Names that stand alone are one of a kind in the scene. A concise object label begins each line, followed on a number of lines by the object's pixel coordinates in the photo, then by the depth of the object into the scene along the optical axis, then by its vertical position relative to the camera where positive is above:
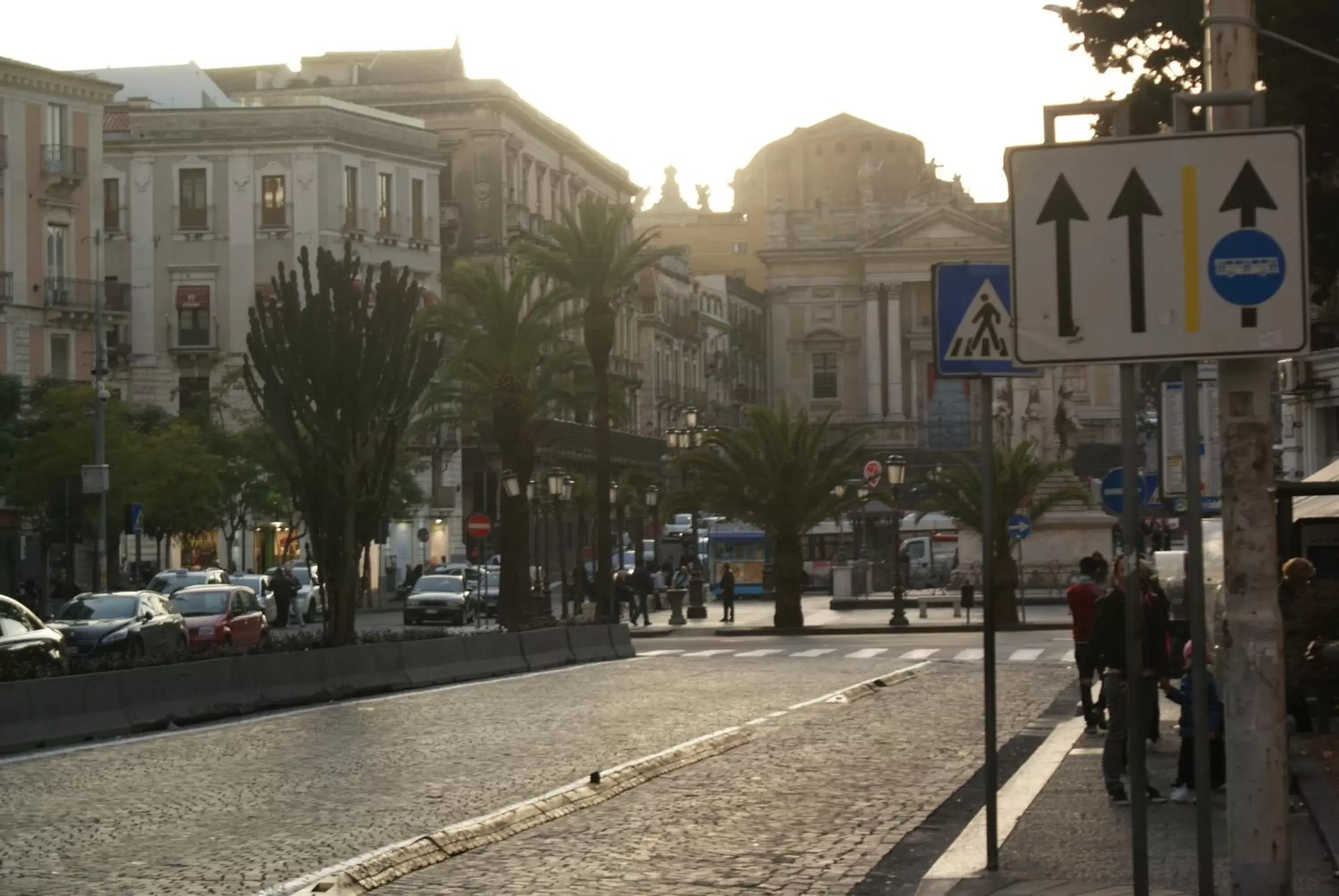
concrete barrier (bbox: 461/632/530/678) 31.92 -1.44
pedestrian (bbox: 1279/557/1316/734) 17.97 -0.69
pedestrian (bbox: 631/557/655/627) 57.34 -0.84
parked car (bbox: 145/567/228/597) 50.38 -0.46
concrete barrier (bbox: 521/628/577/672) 34.41 -1.45
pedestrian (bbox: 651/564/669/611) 67.25 -1.07
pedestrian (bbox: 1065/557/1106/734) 20.75 -0.61
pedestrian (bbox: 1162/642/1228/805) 14.13 -1.28
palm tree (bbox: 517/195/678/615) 51.41 +6.45
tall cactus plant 32.12 +2.27
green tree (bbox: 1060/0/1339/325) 23.53 +5.13
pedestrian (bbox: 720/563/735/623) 56.81 -1.07
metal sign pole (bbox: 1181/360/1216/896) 7.34 -0.35
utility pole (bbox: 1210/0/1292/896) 7.69 -0.25
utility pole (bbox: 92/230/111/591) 49.52 +3.00
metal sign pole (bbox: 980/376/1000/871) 10.95 -0.34
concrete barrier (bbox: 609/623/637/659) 38.28 -1.50
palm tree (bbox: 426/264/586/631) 49.94 +4.17
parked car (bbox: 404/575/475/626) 56.34 -1.24
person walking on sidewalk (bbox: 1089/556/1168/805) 14.63 -0.82
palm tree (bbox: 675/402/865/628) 53.22 +1.70
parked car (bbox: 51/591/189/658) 32.38 -0.94
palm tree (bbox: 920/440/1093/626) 53.03 +1.32
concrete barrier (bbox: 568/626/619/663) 36.47 -1.46
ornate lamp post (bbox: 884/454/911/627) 51.72 +0.92
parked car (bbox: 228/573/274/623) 53.47 -0.70
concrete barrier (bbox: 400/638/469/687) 29.70 -1.40
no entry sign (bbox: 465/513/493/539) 58.94 +0.72
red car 37.56 -0.95
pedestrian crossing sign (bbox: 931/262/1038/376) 11.45 +1.15
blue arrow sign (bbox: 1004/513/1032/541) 48.94 +0.41
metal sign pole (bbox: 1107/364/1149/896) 7.81 -0.32
